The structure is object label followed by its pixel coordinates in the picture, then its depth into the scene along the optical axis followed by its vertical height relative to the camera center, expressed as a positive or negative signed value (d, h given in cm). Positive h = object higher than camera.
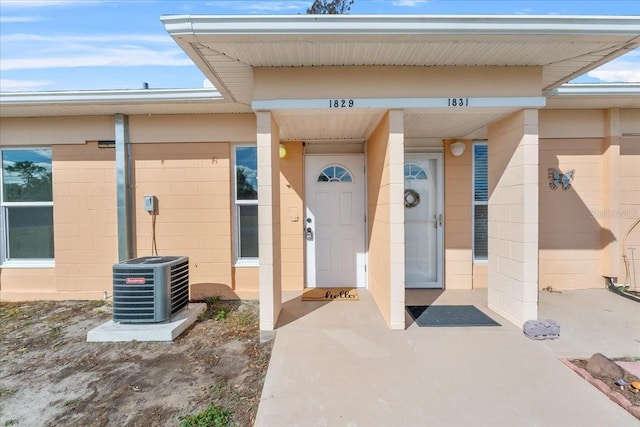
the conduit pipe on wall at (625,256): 436 -74
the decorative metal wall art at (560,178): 440 +42
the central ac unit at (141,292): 318 -88
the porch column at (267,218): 305 -9
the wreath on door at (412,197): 464 +17
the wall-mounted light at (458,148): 440 +89
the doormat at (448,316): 323 -125
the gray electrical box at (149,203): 425 +12
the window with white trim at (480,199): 457 +13
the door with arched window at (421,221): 462 -21
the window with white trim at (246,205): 446 +8
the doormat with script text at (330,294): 412 -123
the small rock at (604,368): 234 -130
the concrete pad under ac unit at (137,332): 308 -126
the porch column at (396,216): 304 -8
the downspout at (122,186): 423 +36
